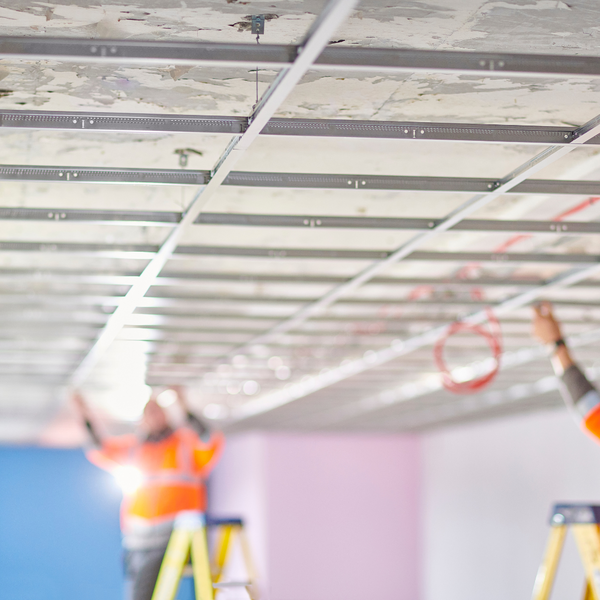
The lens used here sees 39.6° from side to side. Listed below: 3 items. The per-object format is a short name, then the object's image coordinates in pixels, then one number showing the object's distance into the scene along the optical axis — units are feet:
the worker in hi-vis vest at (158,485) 18.90
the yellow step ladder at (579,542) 13.97
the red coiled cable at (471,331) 18.69
